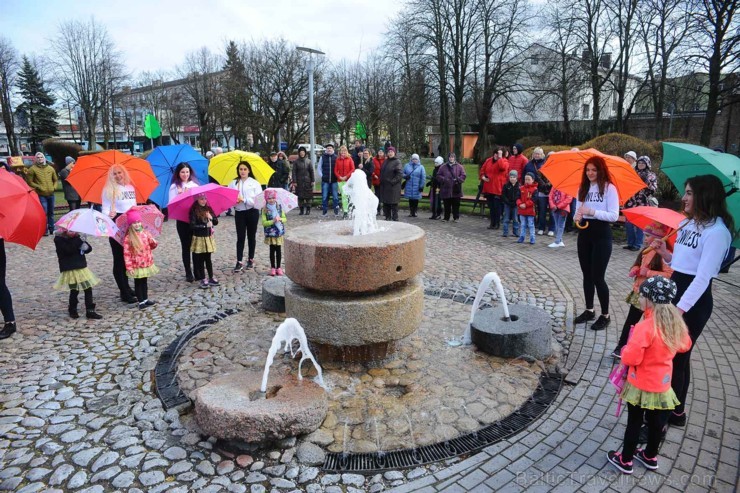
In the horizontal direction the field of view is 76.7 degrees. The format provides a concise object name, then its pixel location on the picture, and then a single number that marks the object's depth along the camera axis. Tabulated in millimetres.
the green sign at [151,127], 21384
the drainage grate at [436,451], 3324
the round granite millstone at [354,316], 4250
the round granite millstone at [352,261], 4160
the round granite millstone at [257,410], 3412
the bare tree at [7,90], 34531
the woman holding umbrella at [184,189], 7574
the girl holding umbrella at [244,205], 7949
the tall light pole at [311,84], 16938
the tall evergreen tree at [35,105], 37688
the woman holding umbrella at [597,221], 5270
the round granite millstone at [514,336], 4824
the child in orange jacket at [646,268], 4551
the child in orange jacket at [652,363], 3049
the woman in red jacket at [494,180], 11742
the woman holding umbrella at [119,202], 6555
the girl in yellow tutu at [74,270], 5996
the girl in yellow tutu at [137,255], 6491
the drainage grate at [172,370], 4156
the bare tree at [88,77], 36812
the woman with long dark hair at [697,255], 3365
